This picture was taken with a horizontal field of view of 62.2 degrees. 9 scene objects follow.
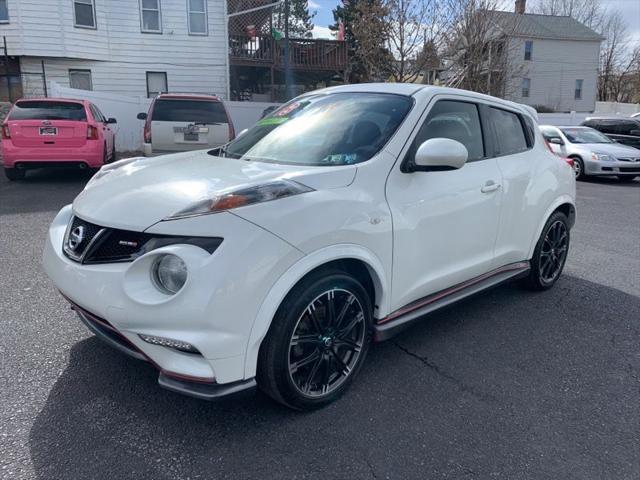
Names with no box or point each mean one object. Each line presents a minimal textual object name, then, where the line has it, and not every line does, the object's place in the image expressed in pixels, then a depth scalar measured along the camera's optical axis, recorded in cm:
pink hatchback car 946
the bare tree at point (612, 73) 5030
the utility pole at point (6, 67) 1730
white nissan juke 238
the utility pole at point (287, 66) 1809
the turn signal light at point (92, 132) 977
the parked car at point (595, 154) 1373
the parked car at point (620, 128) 1698
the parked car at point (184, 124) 998
